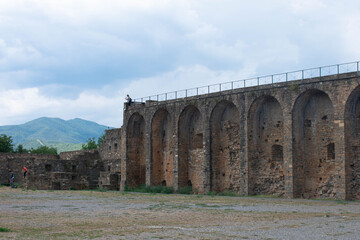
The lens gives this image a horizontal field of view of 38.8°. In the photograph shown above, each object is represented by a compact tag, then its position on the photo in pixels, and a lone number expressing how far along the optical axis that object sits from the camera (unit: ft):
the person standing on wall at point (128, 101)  147.65
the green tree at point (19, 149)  239.81
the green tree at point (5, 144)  219.32
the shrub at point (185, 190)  122.71
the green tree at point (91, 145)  283.49
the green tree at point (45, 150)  287.69
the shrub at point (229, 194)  110.63
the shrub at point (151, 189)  125.90
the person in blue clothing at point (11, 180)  136.87
